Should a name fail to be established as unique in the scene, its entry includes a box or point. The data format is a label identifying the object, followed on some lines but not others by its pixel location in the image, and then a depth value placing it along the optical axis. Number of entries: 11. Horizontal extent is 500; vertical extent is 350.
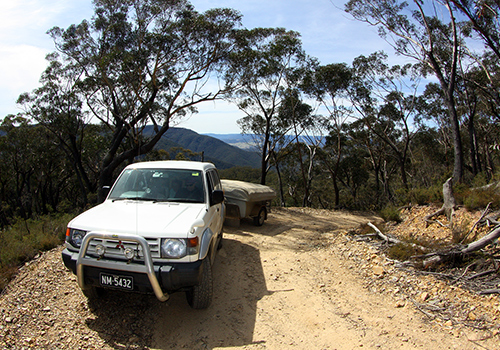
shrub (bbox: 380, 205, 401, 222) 9.44
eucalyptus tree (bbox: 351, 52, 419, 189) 22.00
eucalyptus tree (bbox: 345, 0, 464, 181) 12.30
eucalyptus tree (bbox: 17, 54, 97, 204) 22.03
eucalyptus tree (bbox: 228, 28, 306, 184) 18.75
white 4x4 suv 3.45
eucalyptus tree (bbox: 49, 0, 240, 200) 18.27
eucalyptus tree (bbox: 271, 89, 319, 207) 22.16
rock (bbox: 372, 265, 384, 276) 5.56
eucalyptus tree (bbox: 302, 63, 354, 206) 20.97
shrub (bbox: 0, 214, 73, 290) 5.21
